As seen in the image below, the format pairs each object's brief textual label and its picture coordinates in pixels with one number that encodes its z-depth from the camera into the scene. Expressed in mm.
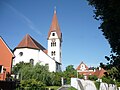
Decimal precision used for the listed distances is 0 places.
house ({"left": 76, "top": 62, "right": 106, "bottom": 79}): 46473
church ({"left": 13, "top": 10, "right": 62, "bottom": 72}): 34913
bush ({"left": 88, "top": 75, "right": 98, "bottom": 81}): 32794
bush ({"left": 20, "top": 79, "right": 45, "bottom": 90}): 14937
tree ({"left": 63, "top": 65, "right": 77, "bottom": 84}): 28608
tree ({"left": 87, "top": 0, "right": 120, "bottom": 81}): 4530
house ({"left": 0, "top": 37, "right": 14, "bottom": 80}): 16909
